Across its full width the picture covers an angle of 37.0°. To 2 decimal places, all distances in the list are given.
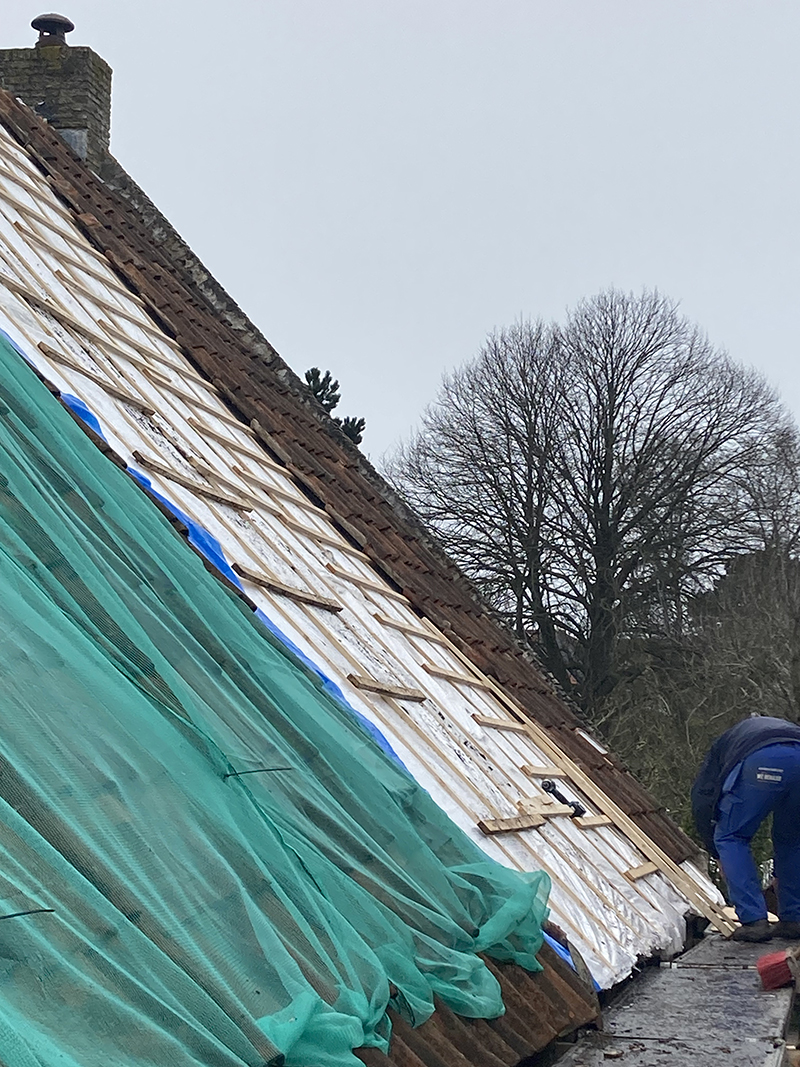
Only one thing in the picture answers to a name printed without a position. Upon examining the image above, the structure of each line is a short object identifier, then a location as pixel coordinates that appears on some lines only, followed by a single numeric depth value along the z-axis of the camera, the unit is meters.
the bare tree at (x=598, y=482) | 23.28
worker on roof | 5.70
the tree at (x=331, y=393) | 22.44
